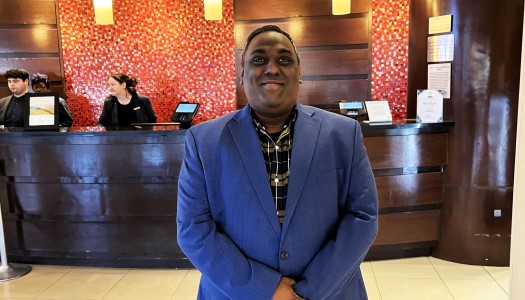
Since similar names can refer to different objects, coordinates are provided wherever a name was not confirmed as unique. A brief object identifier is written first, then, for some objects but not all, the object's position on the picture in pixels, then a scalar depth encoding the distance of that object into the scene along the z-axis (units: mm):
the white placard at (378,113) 3416
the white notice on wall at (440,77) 3373
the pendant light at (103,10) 4500
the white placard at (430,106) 3396
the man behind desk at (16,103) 4695
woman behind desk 4750
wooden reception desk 3264
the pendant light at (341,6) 4551
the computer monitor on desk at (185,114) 3602
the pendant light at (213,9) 4734
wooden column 3170
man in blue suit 1238
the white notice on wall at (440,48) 3324
